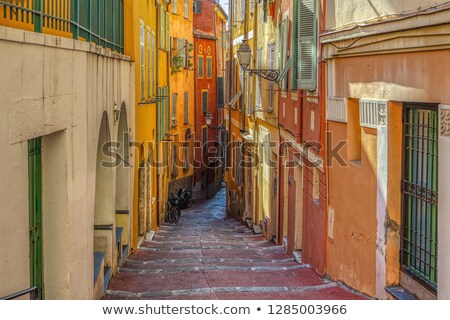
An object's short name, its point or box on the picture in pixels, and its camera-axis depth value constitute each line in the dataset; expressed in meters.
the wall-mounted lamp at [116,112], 12.01
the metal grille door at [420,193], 7.52
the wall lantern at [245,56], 19.10
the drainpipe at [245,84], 25.39
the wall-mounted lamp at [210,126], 36.66
